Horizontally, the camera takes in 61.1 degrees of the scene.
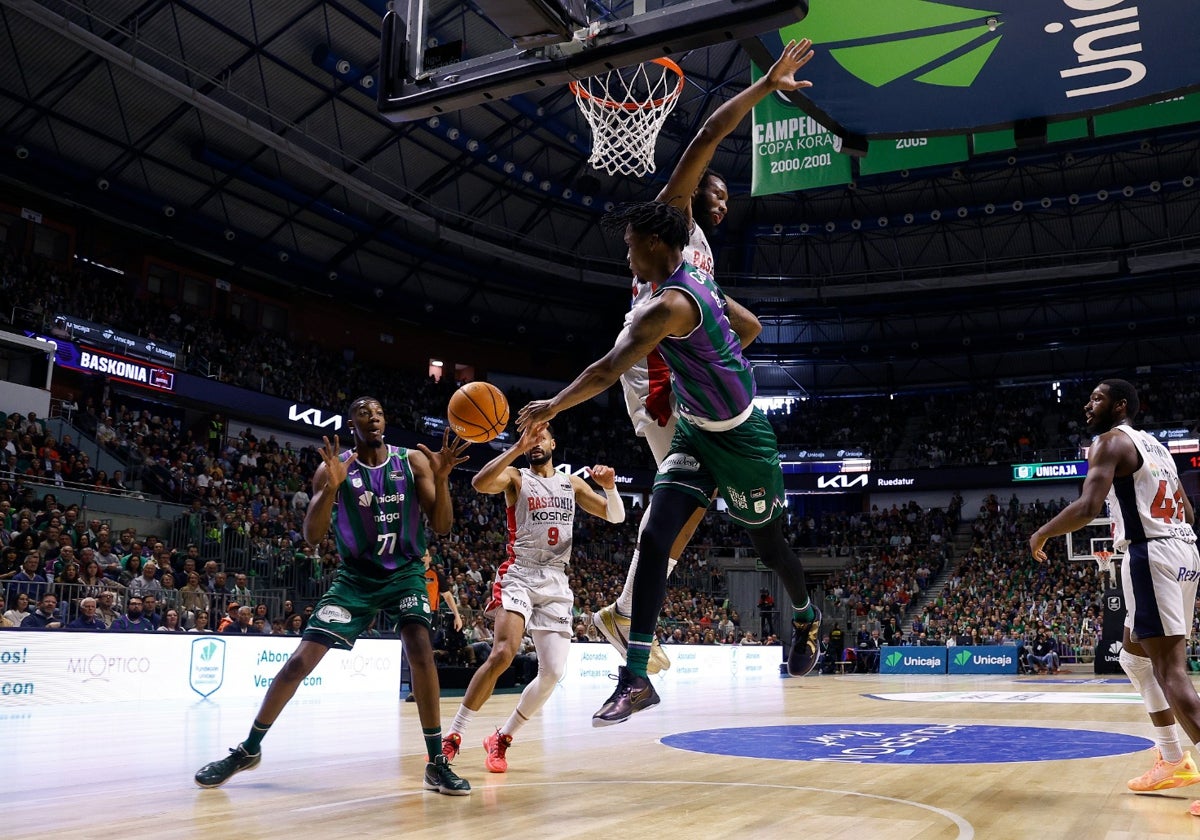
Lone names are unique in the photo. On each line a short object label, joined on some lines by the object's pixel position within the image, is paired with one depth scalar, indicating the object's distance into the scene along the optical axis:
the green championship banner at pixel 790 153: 12.21
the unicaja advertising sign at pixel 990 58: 6.69
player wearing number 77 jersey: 5.71
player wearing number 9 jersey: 6.88
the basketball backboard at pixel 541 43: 5.39
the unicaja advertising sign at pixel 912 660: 27.33
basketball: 6.54
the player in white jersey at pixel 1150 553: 5.26
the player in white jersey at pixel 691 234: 5.13
